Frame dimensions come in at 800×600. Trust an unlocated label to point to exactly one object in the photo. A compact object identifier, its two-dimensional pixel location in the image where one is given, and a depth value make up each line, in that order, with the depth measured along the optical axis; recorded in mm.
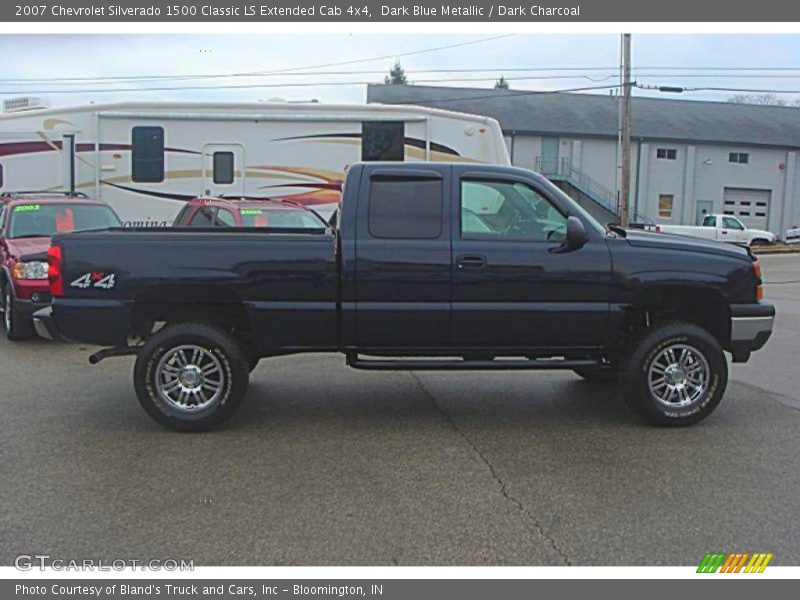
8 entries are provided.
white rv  13875
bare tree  69250
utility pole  25938
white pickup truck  32625
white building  41188
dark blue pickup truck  5656
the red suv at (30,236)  8961
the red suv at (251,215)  11125
